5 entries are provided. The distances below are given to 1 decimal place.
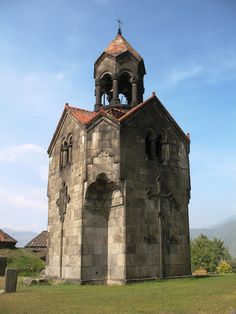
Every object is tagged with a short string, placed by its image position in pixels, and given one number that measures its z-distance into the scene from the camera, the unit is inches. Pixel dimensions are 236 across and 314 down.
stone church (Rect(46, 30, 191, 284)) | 585.9
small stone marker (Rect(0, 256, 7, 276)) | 802.8
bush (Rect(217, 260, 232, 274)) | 1397.4
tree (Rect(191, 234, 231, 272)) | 2036.2
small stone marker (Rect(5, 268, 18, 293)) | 461.7
